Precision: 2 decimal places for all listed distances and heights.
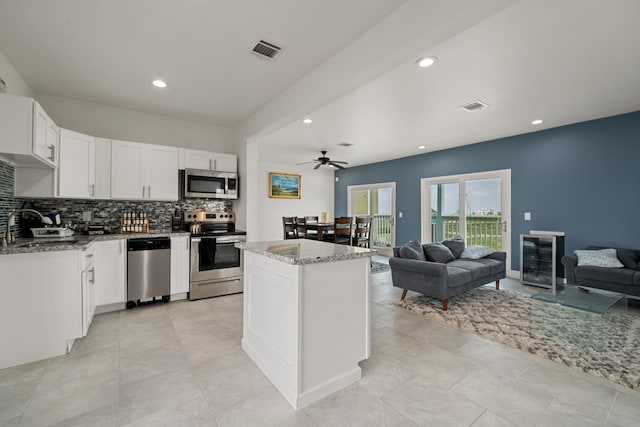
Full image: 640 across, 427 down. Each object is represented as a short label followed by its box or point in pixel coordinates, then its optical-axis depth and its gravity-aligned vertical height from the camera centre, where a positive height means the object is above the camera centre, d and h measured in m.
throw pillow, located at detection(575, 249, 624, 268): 3.56 -0.56
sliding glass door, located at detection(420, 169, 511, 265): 5.16 +0.13
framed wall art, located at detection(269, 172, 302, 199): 7.68 +0.80
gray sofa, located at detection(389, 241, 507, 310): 3.29 -0.73
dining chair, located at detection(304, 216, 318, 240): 5.09 -0.24
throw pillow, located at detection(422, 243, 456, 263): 3.86 -0.53
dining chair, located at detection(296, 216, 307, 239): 5.13 -0.23
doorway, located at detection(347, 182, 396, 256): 7.24 +0.19
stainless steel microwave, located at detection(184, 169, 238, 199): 4.00 +0.44
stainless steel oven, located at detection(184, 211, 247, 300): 3.72 -0.64
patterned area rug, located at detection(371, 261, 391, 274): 5.48 -1.09
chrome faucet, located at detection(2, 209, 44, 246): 2.50 -0.20
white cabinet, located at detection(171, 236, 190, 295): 3.62 -0.66
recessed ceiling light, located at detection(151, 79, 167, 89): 3.10 +1.46
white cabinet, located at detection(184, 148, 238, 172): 4.07 +0.80
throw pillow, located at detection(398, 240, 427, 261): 3.68 -0.49
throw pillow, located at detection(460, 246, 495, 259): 4.22 -0.57
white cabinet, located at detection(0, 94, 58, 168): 2.22 +0.70
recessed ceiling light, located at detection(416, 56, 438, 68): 2.49 +1.39
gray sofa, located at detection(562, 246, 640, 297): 3.31 -0.74
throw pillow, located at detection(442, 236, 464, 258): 4.40 -0.48
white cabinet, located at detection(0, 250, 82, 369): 2.13 -0.74
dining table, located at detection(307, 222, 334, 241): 5.06 -0.25
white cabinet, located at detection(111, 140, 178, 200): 3.59 +0.56
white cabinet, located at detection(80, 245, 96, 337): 2.44 -0.69
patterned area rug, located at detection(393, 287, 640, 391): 2.19 -1.14
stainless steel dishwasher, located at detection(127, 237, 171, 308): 3.36 -0.69
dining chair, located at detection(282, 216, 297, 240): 5.48 -0.26
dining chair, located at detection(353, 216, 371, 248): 5.28 -0.33
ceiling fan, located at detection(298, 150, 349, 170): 6.11 +1.20
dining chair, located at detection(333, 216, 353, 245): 4.92 -0.24
